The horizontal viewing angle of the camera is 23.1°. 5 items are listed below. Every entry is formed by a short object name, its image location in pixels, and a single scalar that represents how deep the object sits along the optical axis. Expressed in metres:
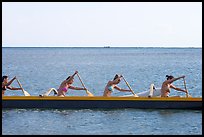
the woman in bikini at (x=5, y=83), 18.37
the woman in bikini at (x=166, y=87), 17.61
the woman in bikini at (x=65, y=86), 18.08
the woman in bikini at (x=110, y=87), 18.05
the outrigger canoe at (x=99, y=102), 16.94
